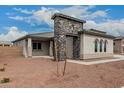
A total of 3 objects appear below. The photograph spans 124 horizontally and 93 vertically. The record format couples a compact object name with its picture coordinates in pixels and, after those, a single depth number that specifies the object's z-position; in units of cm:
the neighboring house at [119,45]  1976
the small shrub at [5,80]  381
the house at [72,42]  856
